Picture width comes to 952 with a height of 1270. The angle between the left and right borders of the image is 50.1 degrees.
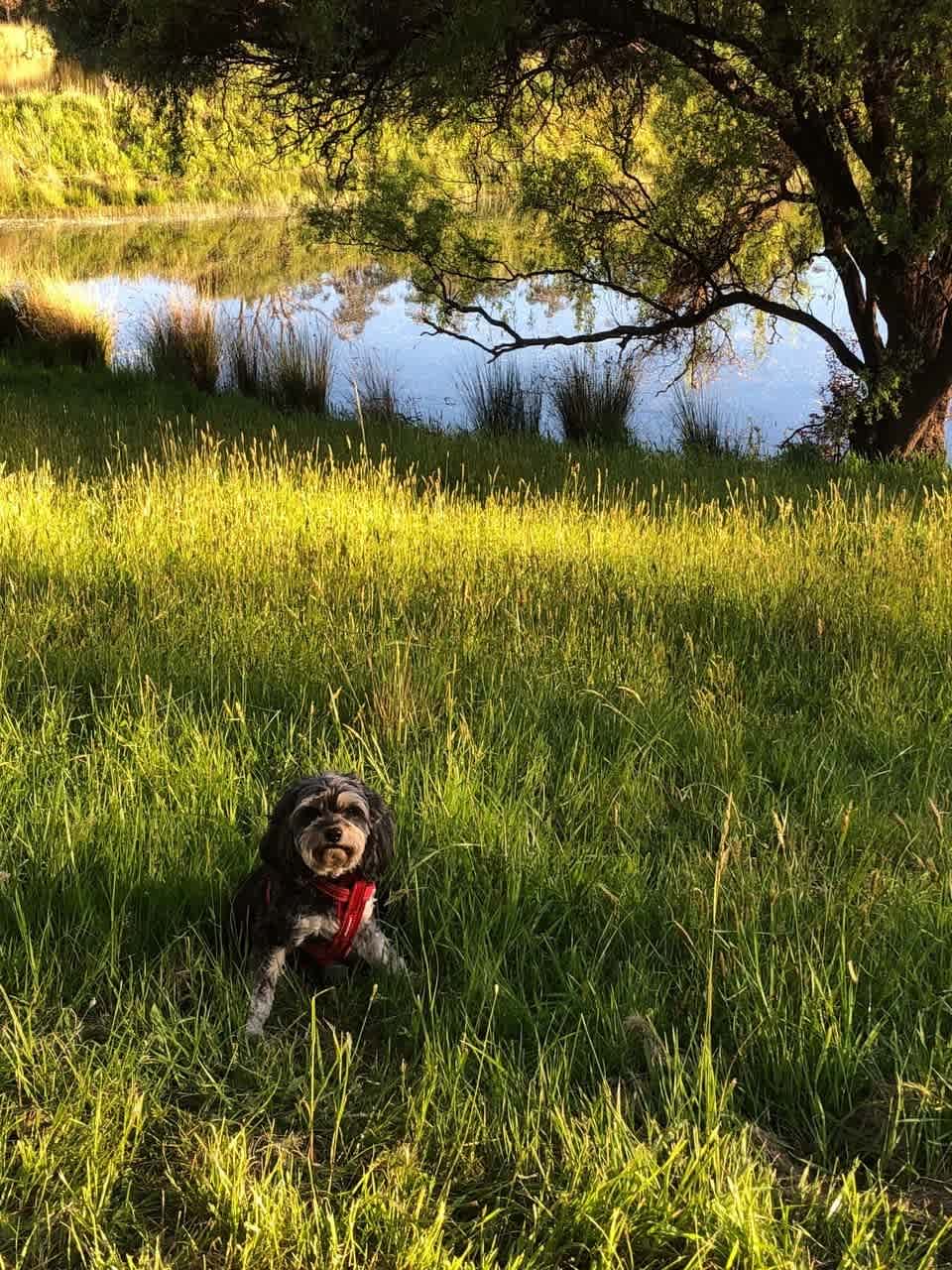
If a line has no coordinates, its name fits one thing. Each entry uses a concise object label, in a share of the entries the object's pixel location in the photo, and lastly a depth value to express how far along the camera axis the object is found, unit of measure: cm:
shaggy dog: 200
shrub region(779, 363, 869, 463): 926
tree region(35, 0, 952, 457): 741
